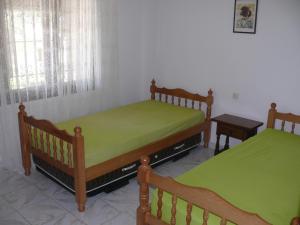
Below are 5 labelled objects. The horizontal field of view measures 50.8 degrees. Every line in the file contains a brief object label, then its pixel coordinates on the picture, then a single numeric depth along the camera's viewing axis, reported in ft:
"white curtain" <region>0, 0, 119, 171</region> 12.17
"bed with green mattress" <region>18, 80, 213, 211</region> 10.43
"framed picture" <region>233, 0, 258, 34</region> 13.44
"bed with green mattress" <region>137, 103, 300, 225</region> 7.05
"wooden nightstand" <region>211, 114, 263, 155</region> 13.26
